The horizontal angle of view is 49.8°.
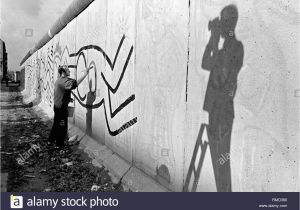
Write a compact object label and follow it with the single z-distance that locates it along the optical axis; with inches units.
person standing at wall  280.4
